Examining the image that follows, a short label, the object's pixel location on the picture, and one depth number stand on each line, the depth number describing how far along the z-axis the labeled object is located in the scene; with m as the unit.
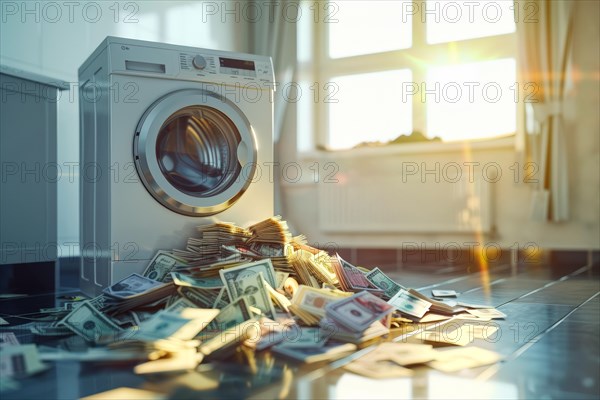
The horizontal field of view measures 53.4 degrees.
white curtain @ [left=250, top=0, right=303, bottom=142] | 4.59
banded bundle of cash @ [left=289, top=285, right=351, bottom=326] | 1.63
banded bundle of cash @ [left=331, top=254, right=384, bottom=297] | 2.07
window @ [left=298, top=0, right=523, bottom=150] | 4.00
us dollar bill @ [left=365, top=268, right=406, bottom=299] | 2.17
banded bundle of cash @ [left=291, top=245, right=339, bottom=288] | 2.07
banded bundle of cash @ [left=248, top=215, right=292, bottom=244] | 2.23
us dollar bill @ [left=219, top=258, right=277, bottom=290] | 1.79
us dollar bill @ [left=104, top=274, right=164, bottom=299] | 1.78
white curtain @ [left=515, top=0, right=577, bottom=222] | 3.59
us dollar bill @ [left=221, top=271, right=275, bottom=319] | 1.71
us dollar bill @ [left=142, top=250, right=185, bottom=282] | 2.12
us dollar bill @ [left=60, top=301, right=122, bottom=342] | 1.60
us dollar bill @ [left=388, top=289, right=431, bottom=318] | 1.83
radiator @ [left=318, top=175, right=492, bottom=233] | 3.88
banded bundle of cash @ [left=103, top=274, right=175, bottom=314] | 1.76
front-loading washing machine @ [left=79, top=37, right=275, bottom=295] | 2.22
